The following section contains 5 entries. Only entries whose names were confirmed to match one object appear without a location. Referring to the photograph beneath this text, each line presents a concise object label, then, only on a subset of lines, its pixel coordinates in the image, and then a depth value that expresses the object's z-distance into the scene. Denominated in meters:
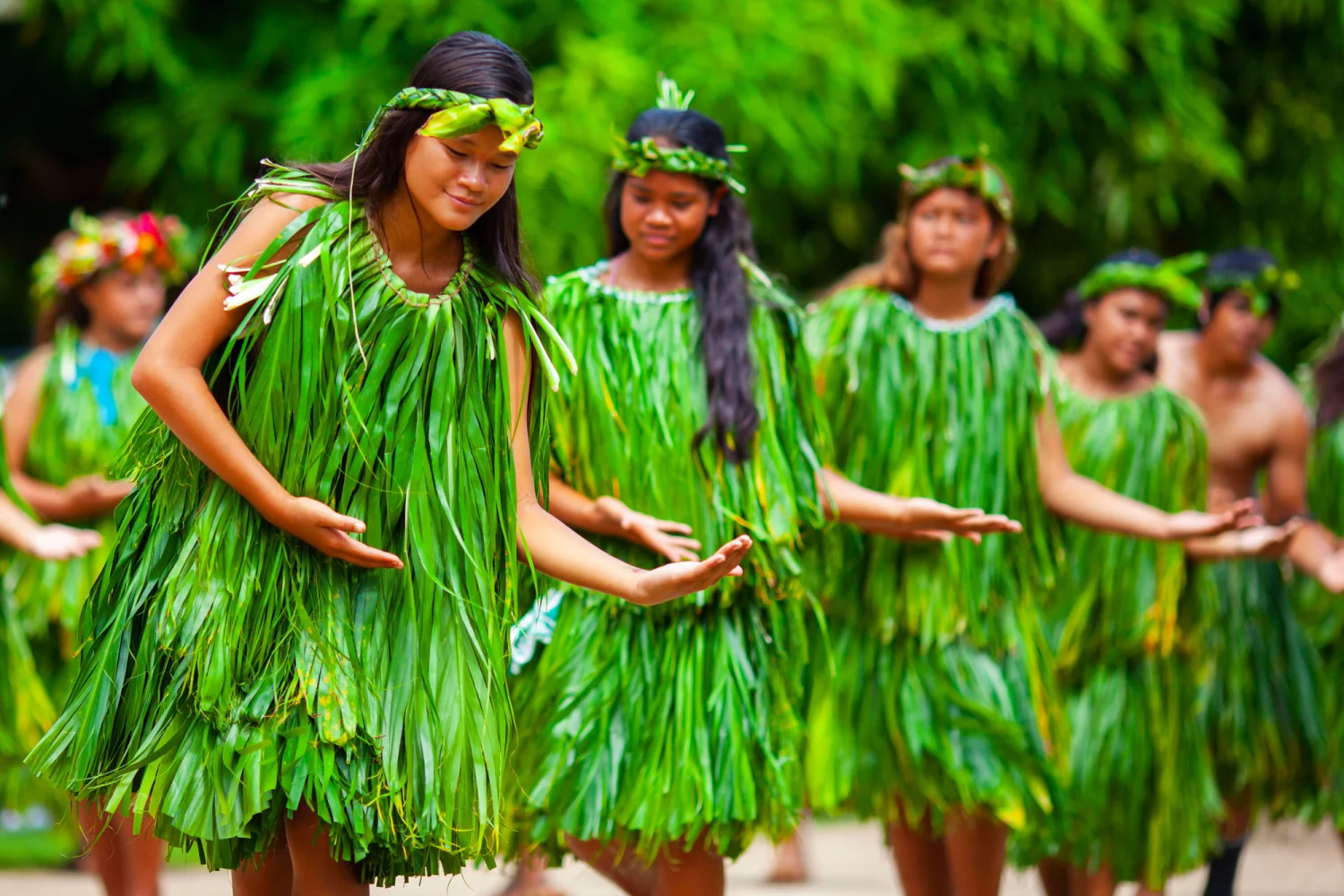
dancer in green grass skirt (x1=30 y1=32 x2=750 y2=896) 5.25
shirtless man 10.67
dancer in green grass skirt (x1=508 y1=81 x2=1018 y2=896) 7.23
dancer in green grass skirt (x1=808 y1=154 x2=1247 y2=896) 8.43
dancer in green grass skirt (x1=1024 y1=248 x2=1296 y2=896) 9.81
